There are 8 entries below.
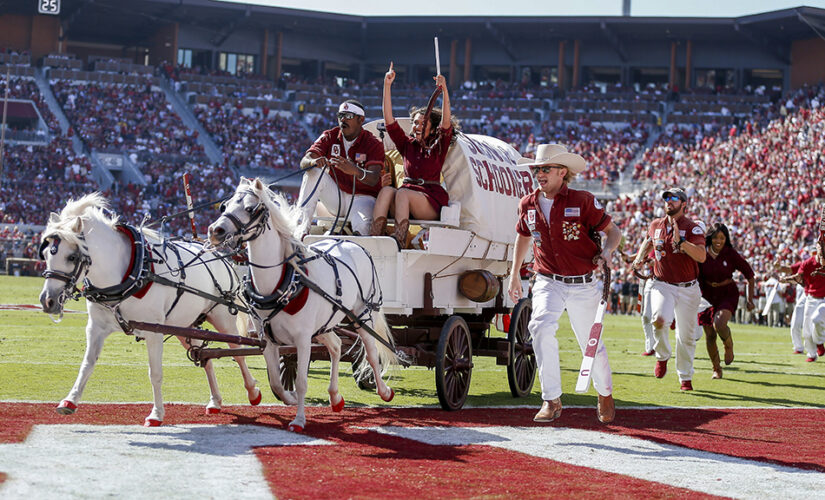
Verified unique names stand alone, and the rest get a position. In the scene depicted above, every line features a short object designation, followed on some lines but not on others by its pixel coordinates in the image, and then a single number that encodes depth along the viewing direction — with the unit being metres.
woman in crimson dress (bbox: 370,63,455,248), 10.38
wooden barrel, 10.89
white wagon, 10.11
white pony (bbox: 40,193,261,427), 7.80
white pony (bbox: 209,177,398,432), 8.07
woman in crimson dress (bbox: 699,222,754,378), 14.23
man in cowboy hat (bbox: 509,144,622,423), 8.67
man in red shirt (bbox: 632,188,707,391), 12.50
